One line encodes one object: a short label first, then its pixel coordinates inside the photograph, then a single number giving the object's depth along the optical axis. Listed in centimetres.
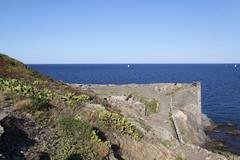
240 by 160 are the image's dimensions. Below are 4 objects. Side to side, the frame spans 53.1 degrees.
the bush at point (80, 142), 1028
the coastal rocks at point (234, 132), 3459
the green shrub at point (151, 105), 2605
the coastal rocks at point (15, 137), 886
